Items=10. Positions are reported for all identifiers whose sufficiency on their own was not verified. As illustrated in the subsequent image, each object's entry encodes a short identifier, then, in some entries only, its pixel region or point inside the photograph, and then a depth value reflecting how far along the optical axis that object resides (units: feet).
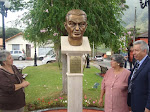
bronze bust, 10.91
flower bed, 15.65
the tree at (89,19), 15.46
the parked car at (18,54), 81.30
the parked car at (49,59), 58.18
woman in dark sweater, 8.91
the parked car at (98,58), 89.12
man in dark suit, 8.48
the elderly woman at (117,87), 9.82
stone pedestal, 11.06
